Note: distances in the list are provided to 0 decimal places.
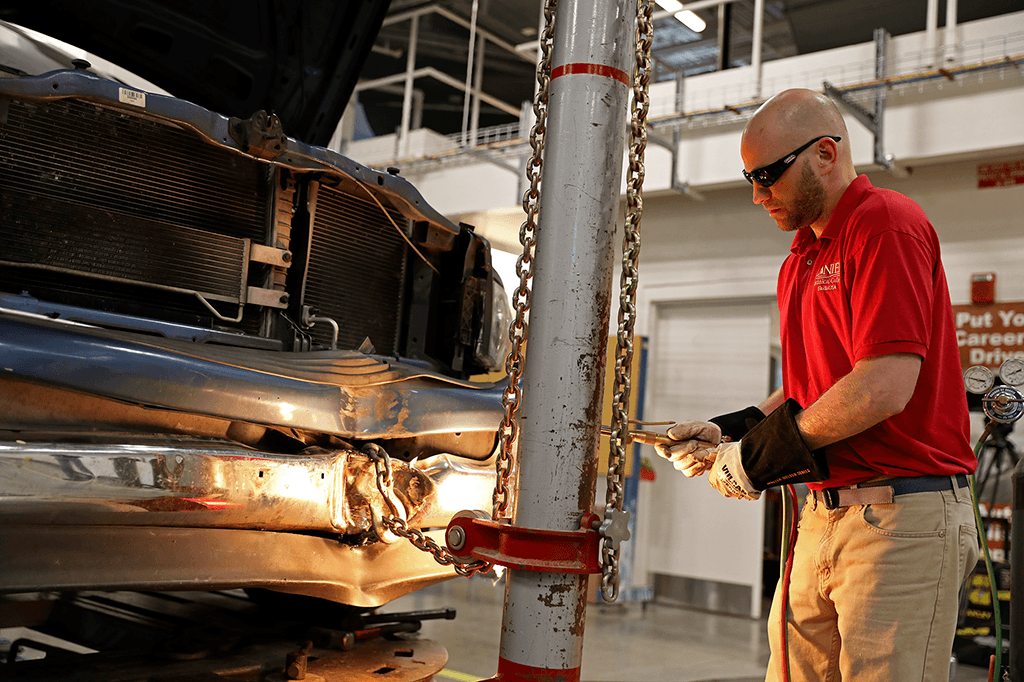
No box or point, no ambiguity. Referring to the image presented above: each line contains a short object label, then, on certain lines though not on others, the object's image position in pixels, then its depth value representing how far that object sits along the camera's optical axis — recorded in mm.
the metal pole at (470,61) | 7809
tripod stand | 4461
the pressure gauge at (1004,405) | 3289
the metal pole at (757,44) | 6324
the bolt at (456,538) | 1529
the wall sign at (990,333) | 5422
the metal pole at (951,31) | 5586
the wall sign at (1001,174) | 5582
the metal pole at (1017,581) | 2776
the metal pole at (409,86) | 8508
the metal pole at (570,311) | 1458
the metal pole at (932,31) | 5599
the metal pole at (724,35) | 6965
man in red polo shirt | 1636
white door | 6414
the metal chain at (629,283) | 1477
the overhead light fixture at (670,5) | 5785
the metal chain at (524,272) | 1553
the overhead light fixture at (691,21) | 6184
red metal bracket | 1428
